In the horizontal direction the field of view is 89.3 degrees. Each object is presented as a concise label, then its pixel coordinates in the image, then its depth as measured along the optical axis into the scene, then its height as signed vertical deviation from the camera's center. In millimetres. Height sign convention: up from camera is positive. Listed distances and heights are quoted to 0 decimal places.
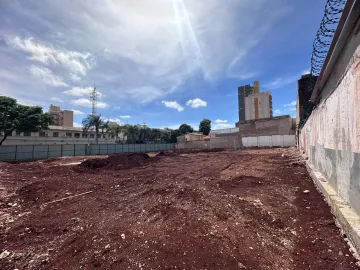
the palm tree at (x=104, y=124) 39197 +3695
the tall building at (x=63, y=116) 60884 +8474
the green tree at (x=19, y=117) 25186 +3493
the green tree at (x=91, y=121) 37938 +4166
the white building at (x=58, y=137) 37719 +1069
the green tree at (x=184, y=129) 61906 +4406
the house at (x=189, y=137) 51031 +1365
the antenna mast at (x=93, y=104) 41912 +8880
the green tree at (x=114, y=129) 45562 +3144
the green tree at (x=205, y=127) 66938 +5508
